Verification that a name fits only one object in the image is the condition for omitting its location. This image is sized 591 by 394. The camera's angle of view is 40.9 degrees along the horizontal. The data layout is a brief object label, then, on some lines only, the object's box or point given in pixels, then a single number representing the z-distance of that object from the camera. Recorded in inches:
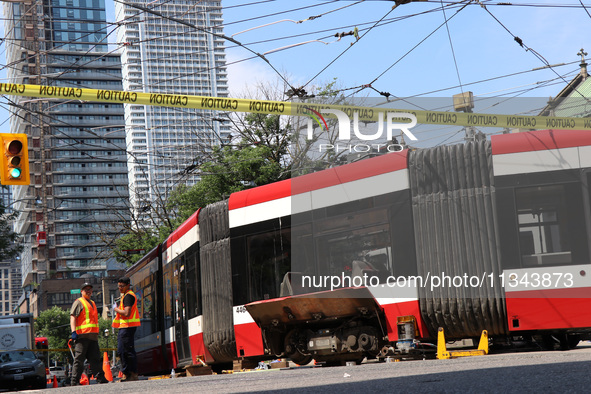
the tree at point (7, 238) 1203.9
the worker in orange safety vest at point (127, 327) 482.3
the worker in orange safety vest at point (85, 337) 469.4
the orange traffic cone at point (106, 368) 648.4
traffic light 540.8
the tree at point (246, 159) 1214.3
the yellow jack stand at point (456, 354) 416.5
